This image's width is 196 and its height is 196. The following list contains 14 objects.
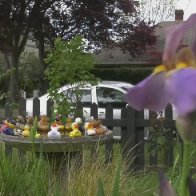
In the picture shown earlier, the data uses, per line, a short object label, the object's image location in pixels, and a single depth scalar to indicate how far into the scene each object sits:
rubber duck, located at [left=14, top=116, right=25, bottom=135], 4.79
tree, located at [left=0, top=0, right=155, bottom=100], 16.86
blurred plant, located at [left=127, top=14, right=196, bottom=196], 0.67
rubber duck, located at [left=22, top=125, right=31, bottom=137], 4.59
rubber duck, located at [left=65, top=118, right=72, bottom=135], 4.74
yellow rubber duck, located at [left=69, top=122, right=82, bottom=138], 4.55
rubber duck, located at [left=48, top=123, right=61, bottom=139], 4.48
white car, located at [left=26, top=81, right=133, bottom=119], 10.34
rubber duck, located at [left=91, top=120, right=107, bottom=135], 4.75
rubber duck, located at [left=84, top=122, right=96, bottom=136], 4.66
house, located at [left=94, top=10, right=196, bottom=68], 27.81
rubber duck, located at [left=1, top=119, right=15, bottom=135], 4.81
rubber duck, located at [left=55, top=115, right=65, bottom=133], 4.71
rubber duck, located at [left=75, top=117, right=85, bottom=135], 4.82
